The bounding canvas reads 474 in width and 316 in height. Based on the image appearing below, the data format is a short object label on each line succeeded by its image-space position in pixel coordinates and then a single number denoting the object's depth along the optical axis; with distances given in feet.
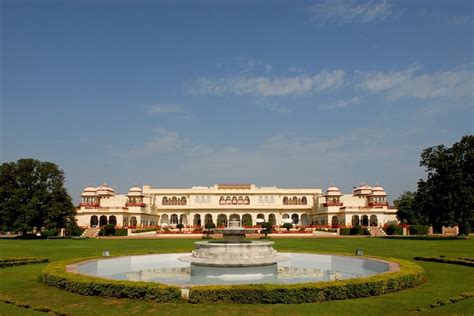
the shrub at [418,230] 176.65
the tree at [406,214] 205.16
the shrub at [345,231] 175.73
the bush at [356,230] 173.37
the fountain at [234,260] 53.06
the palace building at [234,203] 235.81
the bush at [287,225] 199.23
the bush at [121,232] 171.67
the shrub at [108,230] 170.09
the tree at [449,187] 136.98
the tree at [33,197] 146.00
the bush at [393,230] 174.70
